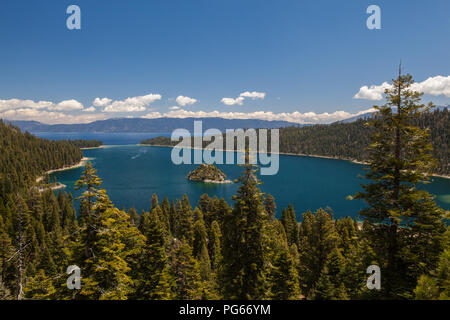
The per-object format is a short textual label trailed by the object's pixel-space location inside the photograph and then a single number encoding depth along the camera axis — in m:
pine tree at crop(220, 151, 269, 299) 15.37
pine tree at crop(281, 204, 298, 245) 62.62
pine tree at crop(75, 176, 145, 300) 14.57
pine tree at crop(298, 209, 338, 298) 31.70
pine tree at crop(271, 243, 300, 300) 22.91
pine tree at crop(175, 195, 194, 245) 53.59
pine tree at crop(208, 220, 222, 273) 51.87
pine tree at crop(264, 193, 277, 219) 77.06
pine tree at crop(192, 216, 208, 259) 51.09
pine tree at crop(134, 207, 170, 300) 20.92
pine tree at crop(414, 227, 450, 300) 10.55
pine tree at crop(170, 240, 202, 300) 24.94
